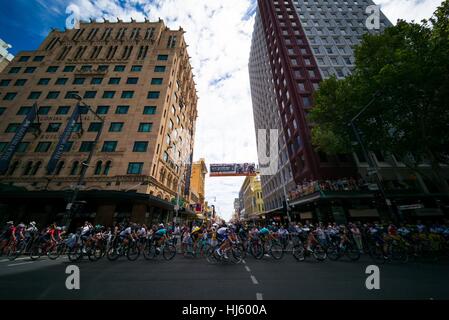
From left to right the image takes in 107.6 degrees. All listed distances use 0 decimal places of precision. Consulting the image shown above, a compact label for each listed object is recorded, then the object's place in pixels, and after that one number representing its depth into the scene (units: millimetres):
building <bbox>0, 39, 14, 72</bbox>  40031
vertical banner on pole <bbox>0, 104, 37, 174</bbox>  19139
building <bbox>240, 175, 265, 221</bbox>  51888
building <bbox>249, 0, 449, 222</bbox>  18328
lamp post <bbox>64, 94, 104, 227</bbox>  11828
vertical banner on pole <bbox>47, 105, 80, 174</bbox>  18453
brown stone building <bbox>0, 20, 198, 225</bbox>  19312
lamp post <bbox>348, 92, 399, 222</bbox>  10936
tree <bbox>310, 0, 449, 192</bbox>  12234
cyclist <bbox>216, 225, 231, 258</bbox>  9250
